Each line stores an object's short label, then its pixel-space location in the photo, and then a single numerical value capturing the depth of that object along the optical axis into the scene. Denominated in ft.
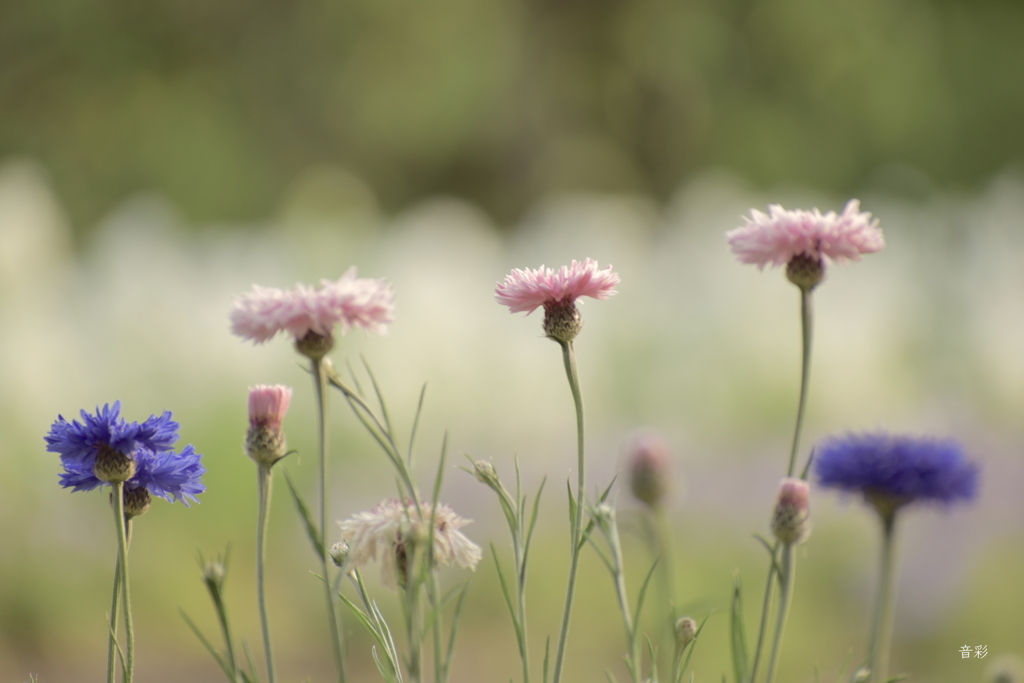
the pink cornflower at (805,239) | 5.52
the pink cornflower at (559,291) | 5.50
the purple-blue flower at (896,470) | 5.80
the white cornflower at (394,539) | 5.43
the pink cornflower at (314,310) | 5.39
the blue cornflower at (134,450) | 5.41
